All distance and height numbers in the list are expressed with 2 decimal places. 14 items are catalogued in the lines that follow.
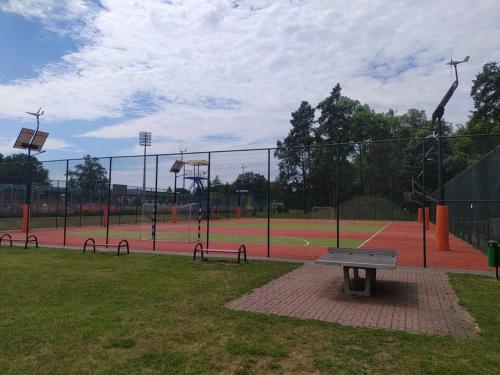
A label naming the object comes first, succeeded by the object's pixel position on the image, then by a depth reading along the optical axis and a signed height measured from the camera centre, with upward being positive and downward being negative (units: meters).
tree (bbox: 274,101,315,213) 15.50 +2.31
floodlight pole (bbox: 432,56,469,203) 14.53 +3.90
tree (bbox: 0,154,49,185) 27.30 +1.85
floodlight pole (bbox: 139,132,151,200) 55.59 +9.09
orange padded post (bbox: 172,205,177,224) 34.53 -0.85
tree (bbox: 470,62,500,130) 49.93 +14.87
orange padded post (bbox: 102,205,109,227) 31.10 -0.82
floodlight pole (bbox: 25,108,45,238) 19.18 +0.63
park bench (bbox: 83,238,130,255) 13.19 -1.52
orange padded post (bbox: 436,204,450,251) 14.80 -0.69
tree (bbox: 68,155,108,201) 23.25 +1.54
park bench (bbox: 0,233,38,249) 14.62 -1.48
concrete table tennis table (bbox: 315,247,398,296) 7.28 -1.00
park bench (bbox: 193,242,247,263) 11.56 -1.33
